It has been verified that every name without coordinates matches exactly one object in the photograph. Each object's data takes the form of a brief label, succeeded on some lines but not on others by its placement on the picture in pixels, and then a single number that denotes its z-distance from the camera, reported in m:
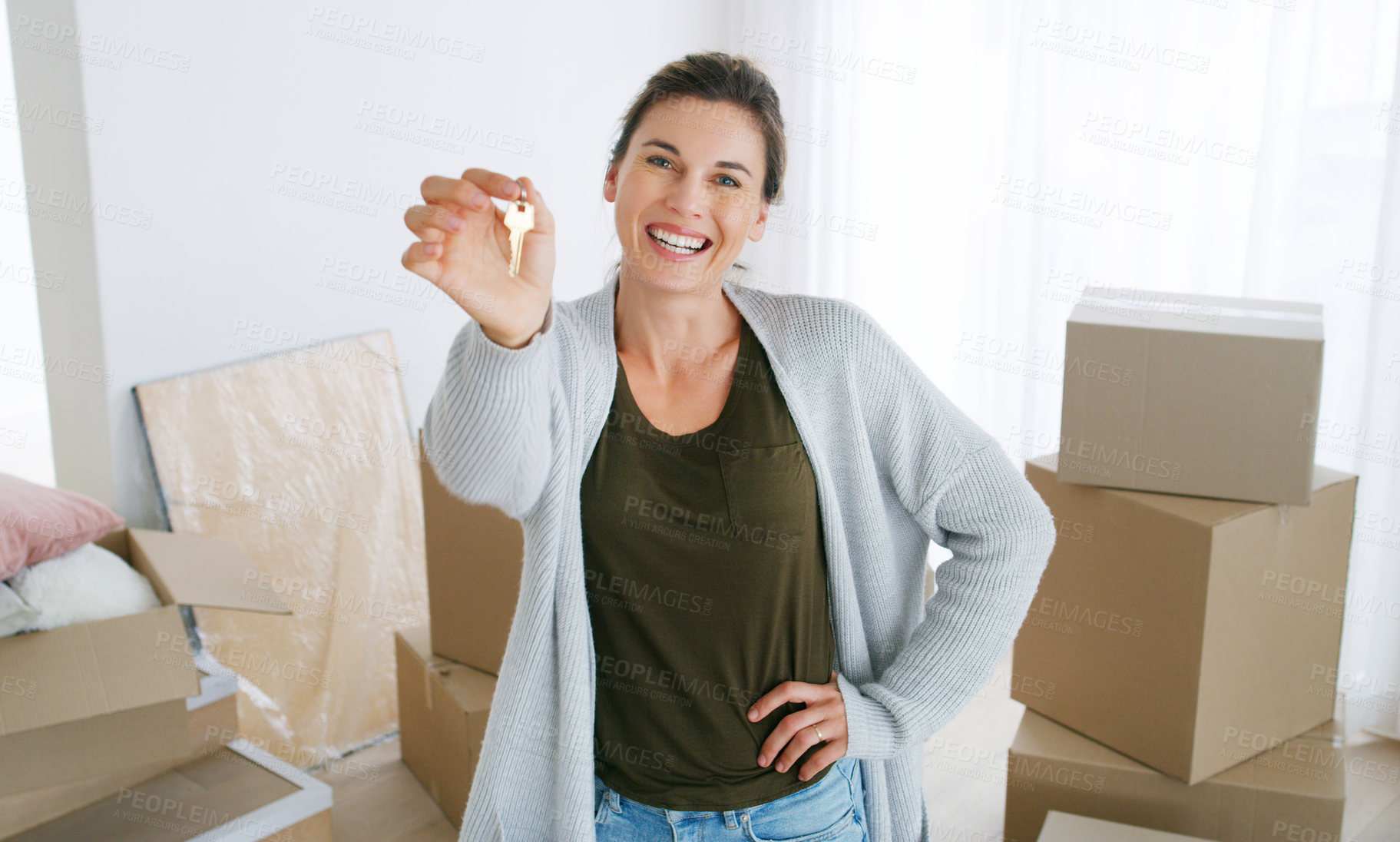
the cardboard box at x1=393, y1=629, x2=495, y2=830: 2.12
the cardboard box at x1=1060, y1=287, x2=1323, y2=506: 1.64
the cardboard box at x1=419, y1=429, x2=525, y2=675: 2.02
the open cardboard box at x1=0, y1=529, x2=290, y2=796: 1.52
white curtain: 2.41
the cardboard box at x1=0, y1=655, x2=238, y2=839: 1.70
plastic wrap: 2.36
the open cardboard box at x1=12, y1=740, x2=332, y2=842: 1.77
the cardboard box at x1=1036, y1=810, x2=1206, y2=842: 1.76
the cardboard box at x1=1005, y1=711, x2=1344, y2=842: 1.79
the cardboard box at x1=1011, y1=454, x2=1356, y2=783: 1.72
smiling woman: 1.14
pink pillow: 1.75
